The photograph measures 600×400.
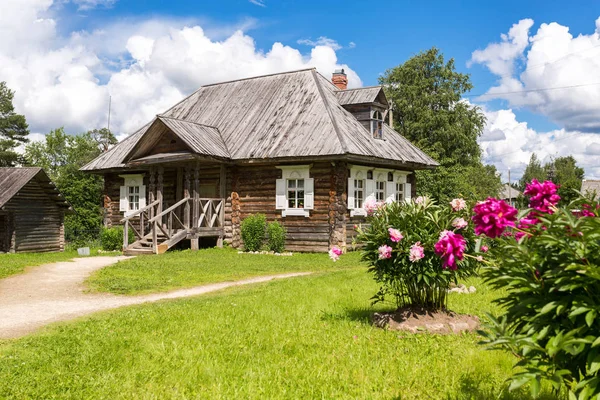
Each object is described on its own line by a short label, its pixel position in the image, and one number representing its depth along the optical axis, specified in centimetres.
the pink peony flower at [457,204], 605
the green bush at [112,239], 2125
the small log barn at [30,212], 2091
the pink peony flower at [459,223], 573
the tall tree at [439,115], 3681
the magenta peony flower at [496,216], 329
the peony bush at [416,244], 621
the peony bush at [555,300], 263
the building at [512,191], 7392
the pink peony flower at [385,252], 595
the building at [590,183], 4403
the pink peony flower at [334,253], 653
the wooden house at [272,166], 1820
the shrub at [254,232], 1872
